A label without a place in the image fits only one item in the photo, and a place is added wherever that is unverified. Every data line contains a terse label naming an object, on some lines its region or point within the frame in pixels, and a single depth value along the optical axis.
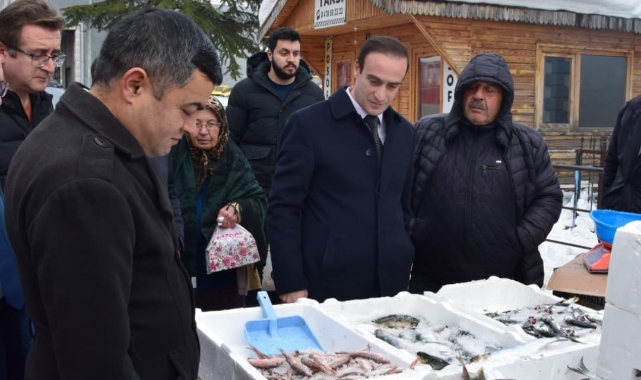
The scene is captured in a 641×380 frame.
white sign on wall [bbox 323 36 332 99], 15.12
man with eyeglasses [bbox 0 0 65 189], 3.44
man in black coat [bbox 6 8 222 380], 1.48
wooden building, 10.77
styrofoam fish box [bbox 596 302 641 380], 1.93
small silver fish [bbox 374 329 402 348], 2.59
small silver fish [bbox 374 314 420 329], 2.87
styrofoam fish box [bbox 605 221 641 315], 1.92
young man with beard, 5.75
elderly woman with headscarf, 4.06
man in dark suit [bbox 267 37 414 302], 3.34
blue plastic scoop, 2.63
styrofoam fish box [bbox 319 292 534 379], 2.62
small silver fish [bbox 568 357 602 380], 2.38
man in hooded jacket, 3.72
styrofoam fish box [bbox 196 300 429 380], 2.29
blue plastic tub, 3.45
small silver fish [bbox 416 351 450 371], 2.35
